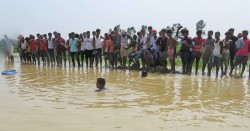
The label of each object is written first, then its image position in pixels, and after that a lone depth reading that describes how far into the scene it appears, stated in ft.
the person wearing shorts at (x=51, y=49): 51.65
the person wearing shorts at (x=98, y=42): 45.73
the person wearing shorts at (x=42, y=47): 53.26
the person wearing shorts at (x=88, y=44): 46.29
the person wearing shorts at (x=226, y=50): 36.14
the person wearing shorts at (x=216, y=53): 35.19
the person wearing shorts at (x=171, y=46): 36.99
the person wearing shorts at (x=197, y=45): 36.14
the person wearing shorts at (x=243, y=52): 34.32
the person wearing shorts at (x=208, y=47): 34.64
